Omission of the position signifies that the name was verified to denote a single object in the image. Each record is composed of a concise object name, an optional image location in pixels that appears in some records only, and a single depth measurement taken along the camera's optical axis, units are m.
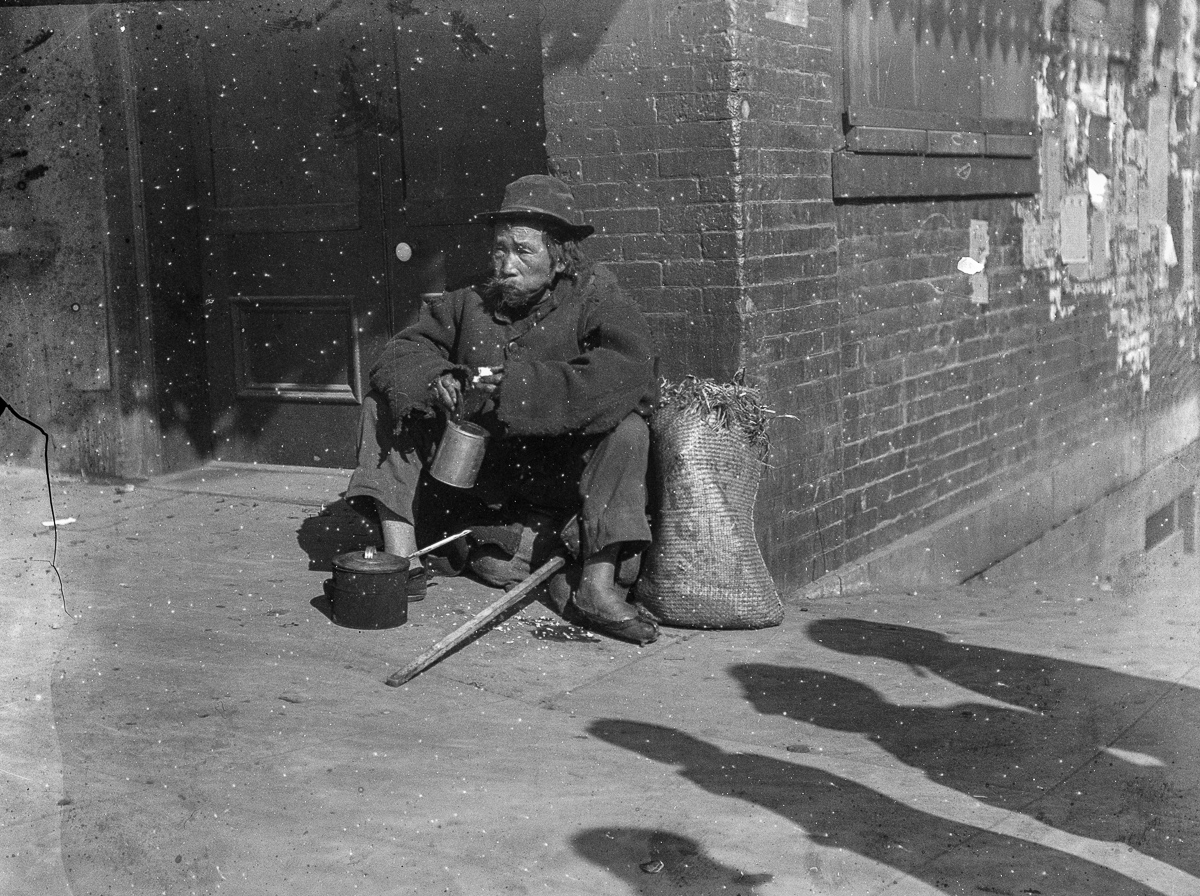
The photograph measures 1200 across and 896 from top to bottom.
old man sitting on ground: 5.29
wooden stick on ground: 4.86
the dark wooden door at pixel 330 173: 7.21
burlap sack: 5.55
